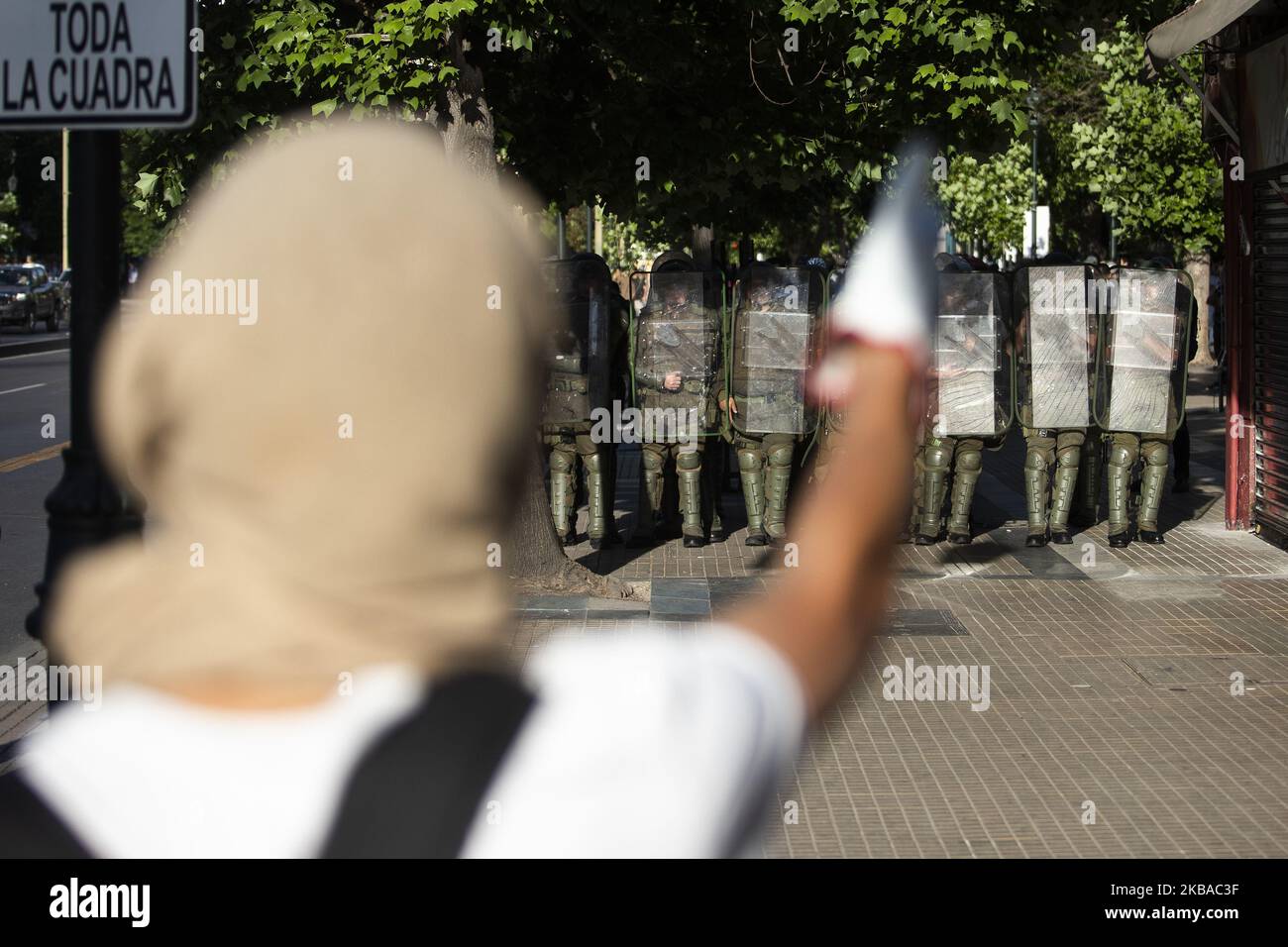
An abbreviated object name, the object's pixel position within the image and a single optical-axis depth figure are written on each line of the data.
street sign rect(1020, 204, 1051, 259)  26.33
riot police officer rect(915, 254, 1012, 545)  11.58
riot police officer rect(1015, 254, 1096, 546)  11.52
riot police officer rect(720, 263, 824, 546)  11.57
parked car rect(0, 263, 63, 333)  44.56
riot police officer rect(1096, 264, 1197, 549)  11.41
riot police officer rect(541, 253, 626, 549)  11.61
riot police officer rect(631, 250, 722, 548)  11.68
